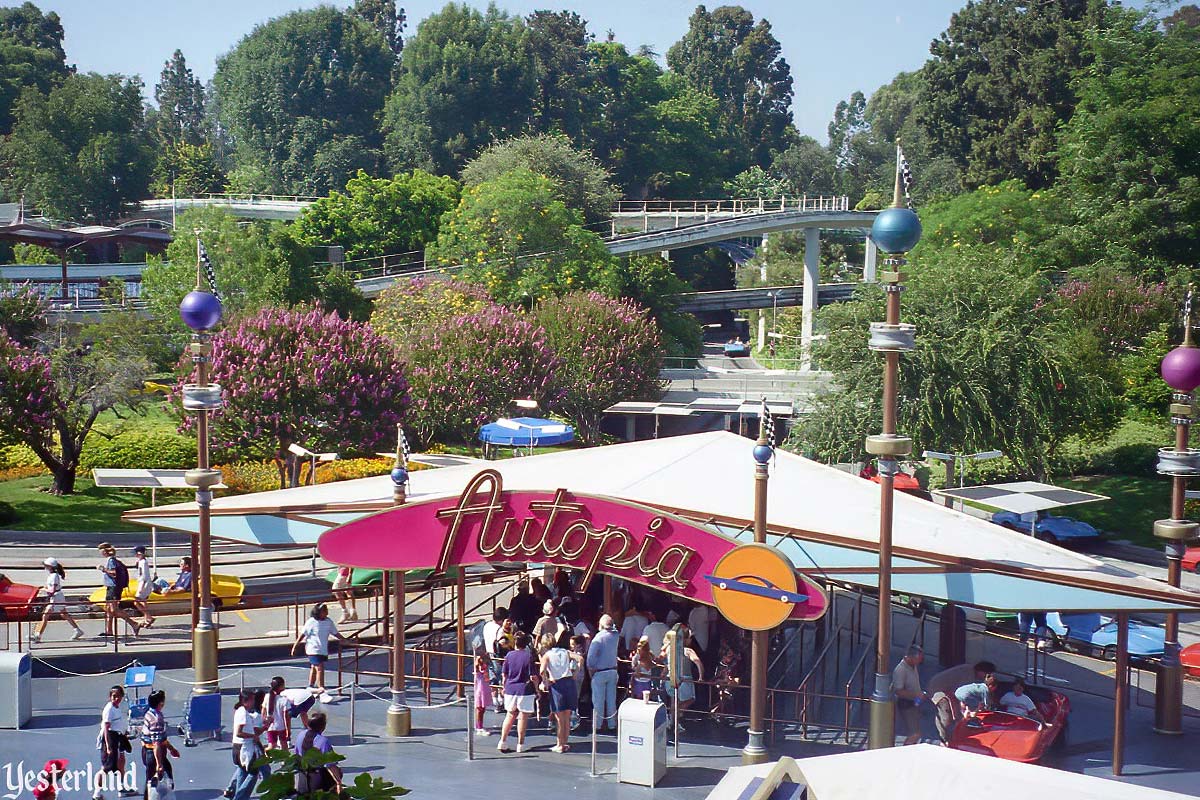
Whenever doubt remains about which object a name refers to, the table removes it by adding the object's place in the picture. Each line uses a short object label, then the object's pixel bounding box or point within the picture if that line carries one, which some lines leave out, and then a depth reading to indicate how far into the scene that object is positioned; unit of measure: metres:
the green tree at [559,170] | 78.69
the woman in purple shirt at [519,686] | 16.98
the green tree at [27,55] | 106.62
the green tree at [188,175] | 108.31
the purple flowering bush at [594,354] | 49.72
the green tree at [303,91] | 114.31
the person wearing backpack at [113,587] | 22.02
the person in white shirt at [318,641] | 18.81
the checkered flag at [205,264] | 19.77
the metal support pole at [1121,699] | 16.17
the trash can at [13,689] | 17.78
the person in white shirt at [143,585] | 22.97
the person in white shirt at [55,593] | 22.23
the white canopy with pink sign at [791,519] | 16.23
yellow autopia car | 23.97
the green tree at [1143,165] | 58.75
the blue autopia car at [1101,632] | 23.17
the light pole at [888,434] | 14.99
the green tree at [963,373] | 36.88
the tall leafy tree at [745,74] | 140.62
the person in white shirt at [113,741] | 15.34
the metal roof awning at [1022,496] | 23.69
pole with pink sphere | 18.02
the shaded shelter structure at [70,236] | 69.56
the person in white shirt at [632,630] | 18.36
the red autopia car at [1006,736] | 16.09
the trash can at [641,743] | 15.67
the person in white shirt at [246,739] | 15.12
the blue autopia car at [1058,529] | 37.75
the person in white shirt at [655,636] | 17.83
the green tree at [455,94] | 105.50
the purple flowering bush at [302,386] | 34.53
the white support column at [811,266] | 84.44
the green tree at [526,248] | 59.78
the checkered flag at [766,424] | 15.09
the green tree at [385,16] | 134.12
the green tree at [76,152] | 96.56
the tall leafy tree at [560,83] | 109.75
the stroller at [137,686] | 16.98
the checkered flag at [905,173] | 15.25
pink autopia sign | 16.52
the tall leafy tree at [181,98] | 177.18
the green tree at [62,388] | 34.62
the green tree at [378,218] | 79.31
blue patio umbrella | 37.03
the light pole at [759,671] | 15.62
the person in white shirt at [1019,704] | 16.58
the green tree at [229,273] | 51.78
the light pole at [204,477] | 18.80
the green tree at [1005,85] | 81.62
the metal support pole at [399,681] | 17.66
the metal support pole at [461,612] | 17.69
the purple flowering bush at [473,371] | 43.72
